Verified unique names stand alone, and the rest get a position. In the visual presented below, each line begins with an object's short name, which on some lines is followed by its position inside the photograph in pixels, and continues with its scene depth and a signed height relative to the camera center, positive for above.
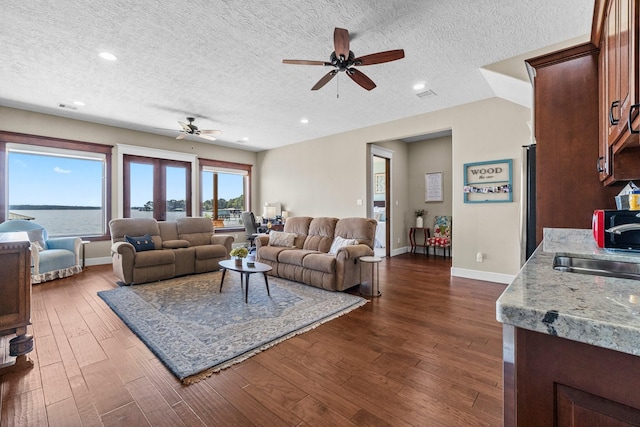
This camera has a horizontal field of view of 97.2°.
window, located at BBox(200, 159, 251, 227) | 7.51 +0.65
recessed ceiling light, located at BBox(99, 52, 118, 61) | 3.14 +1.78
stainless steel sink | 1.28 -0.27
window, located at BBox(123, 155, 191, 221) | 6.15 +0.60
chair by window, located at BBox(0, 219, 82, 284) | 4.26 -0.62
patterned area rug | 2.22 -1.08
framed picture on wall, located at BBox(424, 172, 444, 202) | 6.74 +0.64
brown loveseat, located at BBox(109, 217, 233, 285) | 4.16 -0.58
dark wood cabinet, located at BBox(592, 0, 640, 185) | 0.96 +0.52
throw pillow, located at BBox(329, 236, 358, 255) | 4.10 -0.44
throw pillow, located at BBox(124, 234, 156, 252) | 4.45 -0.46
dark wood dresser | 2.11 -0.64
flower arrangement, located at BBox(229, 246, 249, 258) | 3.73 -0.52
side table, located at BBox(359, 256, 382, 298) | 3.60 -0.73
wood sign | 4.25 +0.50
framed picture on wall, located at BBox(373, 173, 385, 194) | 7.38 +0.81
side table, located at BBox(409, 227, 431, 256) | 6.70 -0.64
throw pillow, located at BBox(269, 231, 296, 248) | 4.77 -0.44
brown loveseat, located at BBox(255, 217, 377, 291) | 3.78 -0.56
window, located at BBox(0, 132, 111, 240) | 4.94 +0.57
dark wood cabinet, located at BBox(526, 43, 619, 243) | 1.76 +0.48
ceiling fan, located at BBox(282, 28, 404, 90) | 2.47 +1.49
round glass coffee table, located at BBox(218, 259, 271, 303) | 3.40 -0.69
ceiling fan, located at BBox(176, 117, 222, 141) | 5.12 +1.55
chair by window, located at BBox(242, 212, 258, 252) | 6.90 -0.26
